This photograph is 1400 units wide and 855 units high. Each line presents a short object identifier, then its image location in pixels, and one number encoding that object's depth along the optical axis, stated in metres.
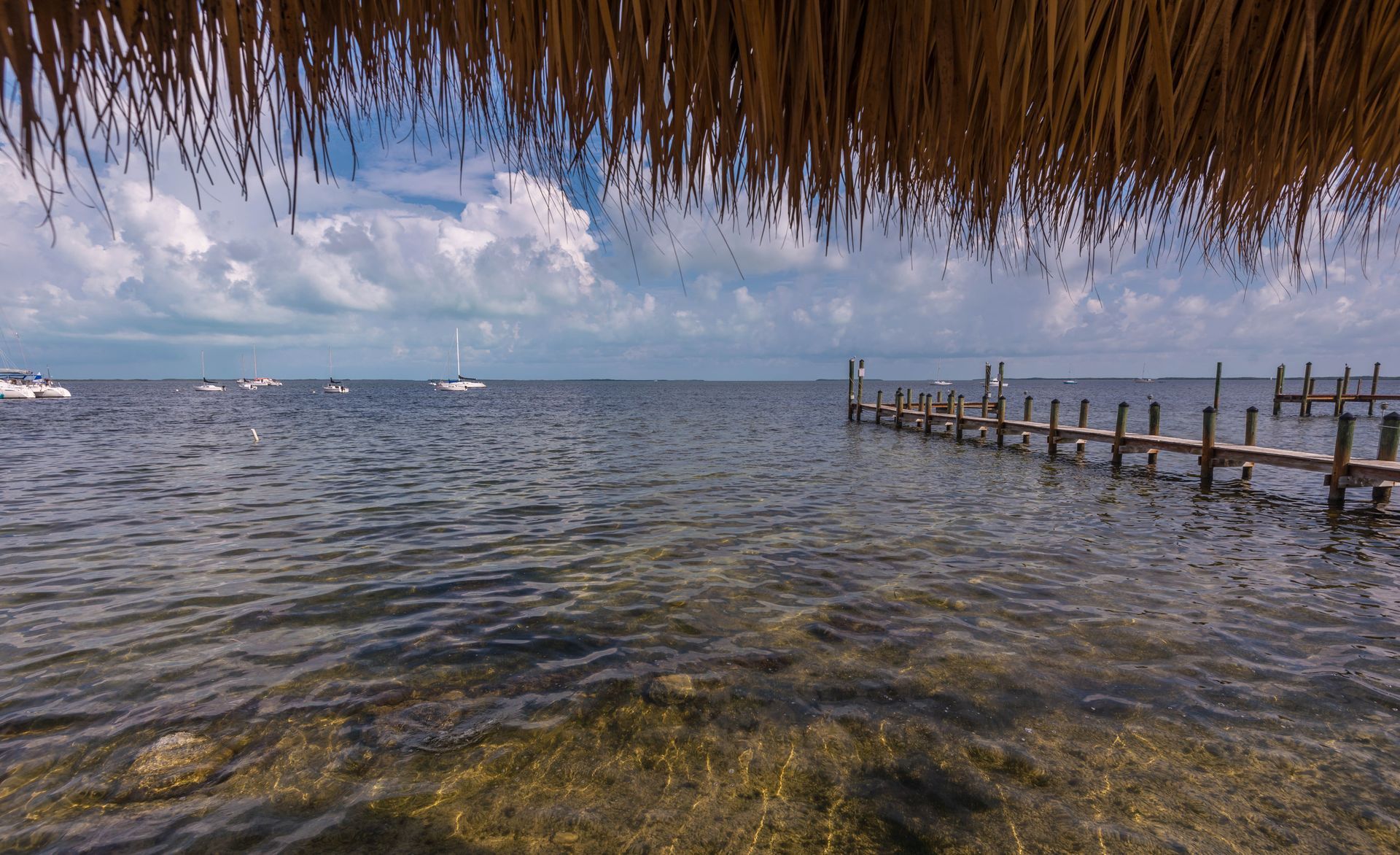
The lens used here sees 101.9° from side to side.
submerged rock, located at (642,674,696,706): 4.40
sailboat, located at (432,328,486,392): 102.00
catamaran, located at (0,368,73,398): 52.16
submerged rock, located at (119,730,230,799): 3.43
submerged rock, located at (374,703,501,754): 3.89
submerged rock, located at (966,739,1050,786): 3.55
